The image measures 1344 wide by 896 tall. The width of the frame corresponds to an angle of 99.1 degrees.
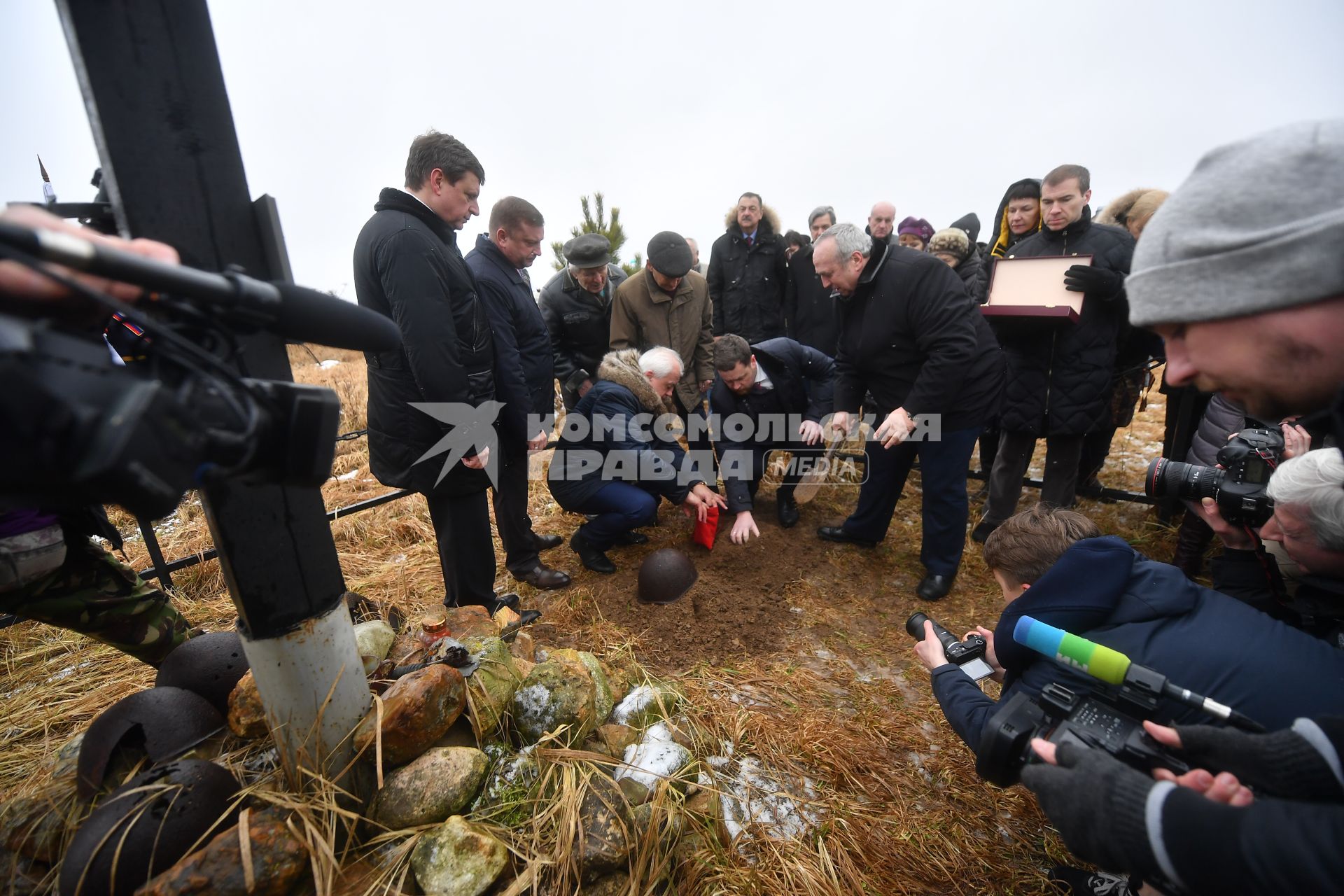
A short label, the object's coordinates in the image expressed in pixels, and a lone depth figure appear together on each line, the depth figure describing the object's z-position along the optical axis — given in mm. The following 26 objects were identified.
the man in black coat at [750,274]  5930
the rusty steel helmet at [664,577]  3451
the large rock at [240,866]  1229
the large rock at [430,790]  1561
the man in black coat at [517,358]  3148
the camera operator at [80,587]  1656
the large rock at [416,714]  1622
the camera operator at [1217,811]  913
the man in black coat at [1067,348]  3635
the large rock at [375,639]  2037
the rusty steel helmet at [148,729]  1542
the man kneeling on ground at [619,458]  3799
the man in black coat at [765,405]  4180
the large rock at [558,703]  1906
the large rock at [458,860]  1437
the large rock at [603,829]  1569
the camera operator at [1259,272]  869
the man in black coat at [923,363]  3275
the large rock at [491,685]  1856
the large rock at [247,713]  1692
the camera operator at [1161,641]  1391
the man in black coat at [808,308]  5844
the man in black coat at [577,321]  4766
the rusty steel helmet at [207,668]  1810
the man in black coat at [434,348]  2471
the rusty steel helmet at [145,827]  1240
